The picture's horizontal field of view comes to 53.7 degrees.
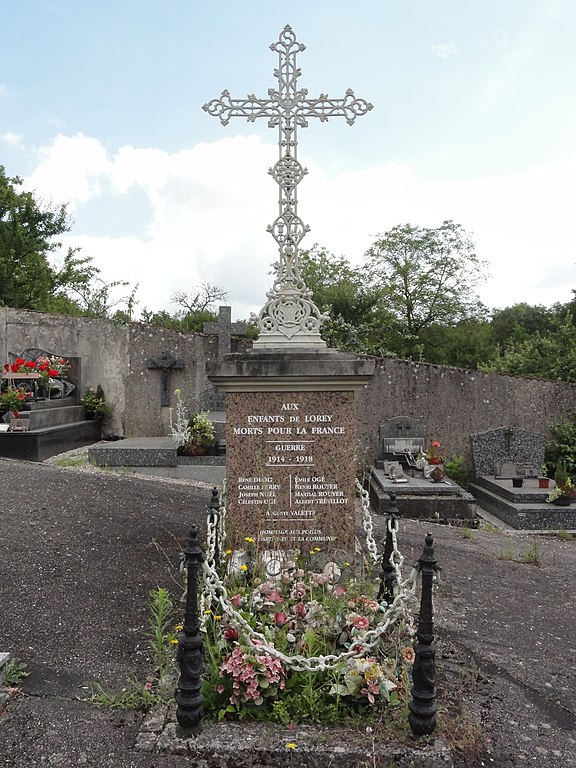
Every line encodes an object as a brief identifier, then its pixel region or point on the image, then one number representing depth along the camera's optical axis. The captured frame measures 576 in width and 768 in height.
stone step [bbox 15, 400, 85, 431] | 9.87
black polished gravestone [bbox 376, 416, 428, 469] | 11.08
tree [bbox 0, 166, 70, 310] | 20.91
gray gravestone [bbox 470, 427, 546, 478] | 11.15
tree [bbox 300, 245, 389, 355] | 16.92
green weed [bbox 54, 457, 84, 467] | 9.31
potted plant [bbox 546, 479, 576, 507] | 8.74
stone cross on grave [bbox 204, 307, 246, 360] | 12.02
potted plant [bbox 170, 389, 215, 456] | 9.66
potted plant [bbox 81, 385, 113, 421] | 12.15
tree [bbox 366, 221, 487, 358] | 21.94
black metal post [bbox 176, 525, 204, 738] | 2.61
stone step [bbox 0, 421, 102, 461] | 9.41
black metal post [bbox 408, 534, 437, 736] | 2.60
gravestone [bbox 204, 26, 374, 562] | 4.34
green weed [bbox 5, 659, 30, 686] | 3.06
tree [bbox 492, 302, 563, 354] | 33.66
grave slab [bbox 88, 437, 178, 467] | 9.48
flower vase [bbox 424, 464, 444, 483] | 9.60
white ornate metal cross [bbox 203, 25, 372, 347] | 4.50
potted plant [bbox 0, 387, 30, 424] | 9.73
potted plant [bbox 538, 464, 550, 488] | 9.58
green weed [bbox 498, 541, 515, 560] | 6.06
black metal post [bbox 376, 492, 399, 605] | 3.76
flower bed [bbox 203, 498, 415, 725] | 2.75
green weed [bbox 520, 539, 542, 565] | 6.01
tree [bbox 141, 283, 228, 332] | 26.08
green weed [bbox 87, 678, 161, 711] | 2.88
